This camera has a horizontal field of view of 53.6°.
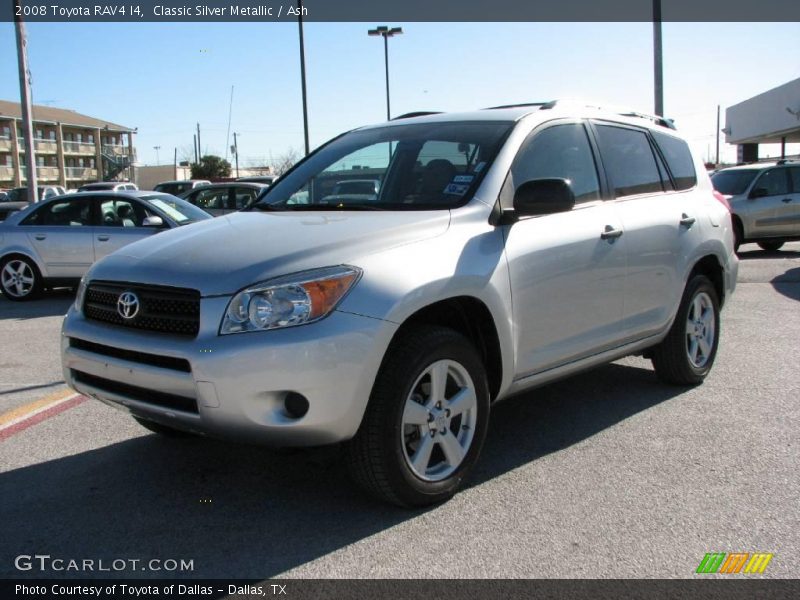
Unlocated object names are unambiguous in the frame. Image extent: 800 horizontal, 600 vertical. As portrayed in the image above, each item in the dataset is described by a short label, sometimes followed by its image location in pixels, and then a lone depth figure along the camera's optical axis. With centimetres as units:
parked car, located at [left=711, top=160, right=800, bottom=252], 1528
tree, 7519
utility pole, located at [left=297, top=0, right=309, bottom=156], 2162
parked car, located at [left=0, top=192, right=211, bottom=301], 1123
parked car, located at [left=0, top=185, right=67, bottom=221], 2245
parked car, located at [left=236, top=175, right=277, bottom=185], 2512
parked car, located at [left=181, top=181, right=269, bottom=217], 1692
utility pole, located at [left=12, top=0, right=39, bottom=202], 1722
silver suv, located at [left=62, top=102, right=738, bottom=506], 322
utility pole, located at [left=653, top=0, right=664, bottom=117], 1767
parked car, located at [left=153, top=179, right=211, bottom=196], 2717
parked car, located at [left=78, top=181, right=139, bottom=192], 2823
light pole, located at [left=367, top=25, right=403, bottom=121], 3186
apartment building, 7062
